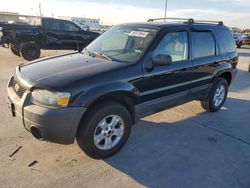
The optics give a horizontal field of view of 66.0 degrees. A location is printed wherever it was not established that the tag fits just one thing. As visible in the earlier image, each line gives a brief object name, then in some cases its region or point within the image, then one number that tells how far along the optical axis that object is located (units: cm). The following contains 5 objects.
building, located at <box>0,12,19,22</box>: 5117
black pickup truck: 807
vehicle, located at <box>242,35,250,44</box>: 2027
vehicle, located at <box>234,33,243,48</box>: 1849
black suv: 221
